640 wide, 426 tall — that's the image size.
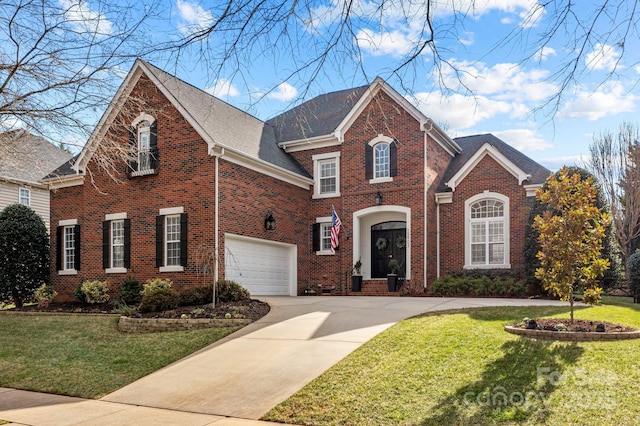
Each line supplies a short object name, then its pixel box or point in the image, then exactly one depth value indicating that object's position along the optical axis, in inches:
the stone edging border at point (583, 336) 358.6
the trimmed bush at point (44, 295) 793.6
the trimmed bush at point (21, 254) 809.5
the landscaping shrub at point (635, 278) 650.2
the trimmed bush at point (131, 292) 729.0
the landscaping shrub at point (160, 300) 576.6
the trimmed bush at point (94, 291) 746.2
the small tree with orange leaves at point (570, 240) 406.3
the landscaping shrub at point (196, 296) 608.2
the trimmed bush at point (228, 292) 625.9
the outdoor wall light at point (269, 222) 780.6
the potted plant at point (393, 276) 812.6
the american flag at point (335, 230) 849.2
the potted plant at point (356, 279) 837.2
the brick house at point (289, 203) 722.2
